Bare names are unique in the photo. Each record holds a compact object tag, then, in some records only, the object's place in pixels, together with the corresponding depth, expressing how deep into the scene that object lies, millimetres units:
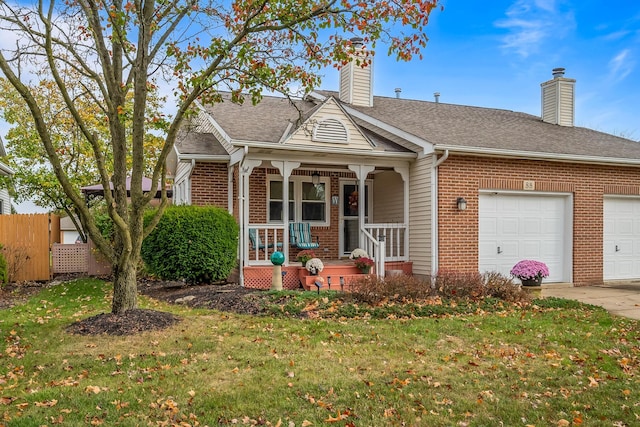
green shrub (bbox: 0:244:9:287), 11189
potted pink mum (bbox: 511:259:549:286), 10266
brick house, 11398
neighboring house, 16625
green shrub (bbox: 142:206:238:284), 10578
